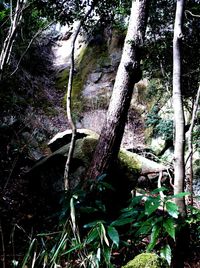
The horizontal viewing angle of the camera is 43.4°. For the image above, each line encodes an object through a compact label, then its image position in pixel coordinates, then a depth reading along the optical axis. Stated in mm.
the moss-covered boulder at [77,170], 3957
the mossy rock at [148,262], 1685
